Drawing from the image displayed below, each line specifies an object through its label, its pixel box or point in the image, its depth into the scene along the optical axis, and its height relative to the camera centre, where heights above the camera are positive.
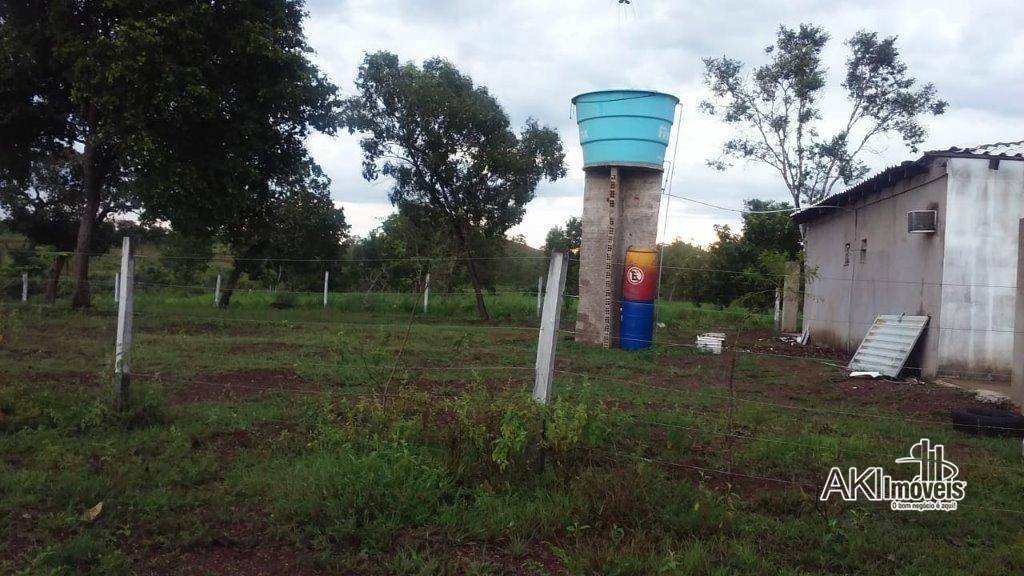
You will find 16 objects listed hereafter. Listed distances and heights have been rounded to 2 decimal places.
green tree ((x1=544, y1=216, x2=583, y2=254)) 31.38 +2.97
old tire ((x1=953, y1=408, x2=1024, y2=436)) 6.52 -0.85
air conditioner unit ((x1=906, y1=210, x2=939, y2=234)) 10.71 +1.50
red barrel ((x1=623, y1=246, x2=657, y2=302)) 12.68 +0.51
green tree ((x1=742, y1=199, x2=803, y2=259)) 23.55 +2.59
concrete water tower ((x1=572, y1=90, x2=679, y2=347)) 12.53 +1.96
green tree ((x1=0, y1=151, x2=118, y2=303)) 21.28 +1.78
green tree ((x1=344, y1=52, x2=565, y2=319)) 18.86 +3.90
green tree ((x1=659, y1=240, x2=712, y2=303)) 24.16 +1.02
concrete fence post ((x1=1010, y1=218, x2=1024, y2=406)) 6.44 -0.10
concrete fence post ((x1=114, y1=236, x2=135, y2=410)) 5.71 -0.47
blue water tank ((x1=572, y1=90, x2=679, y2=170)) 12.23 +3.03
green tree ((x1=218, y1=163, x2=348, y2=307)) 20.21 +1.35
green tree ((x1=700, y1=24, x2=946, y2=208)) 23.02 +7.10
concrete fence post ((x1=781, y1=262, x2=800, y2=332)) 19.27 +0.09
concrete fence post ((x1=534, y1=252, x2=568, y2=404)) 4.60 -0.21
